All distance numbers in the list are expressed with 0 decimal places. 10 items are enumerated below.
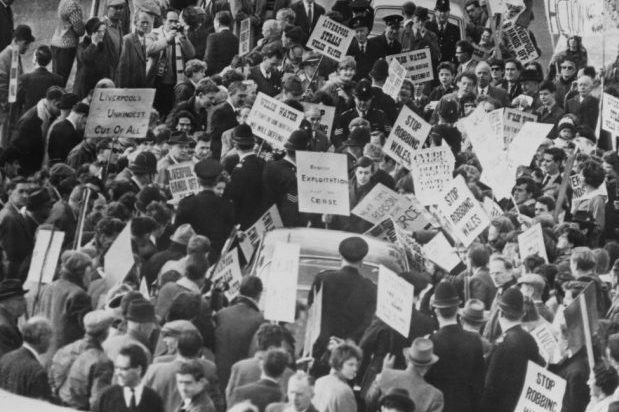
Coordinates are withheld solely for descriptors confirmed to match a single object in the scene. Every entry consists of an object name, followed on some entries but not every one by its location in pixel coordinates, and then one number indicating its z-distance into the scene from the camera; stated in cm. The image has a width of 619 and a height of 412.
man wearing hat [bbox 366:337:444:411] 1381
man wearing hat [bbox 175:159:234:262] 1811
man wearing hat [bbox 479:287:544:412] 1464
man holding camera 2528
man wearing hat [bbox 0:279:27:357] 1552
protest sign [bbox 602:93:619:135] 2208
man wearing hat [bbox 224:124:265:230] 1895
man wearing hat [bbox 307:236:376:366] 1520
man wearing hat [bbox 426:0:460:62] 2825
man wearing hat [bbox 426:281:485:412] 1439
